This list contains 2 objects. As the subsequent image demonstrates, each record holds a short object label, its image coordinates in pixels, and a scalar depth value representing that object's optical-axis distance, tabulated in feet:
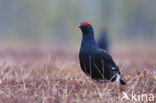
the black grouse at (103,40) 127.05
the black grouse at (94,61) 38.63
